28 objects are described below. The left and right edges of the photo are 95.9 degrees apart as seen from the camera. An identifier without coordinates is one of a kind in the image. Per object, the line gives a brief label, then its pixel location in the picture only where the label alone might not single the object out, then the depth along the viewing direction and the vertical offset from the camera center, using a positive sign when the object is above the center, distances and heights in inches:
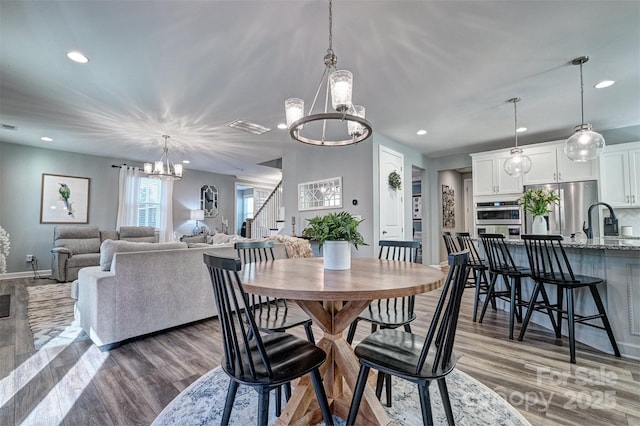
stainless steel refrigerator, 181.2 +11.8
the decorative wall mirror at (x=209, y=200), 330.3 +25.8
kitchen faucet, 128.5 -0.9
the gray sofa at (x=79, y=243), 204.1 -17.6
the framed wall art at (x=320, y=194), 213.5 +22.7
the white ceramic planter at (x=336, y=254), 66.8 -7.1
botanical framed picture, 236.8 +18.3
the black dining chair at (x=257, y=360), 44.1 -23.4
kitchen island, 90.7 -21.2
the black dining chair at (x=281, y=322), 65.0 -24.0
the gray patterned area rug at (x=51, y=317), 105.3 -43.1
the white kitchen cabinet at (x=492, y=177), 209.3 +36.3
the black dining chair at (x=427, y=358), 44.4 -22.8
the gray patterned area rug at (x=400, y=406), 61.7 -41.9
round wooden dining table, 46.4 -11.4
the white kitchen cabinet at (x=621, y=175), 170.7 +31.2
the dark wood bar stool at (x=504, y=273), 110.9 -18.9
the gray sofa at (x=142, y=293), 96.2 -26.4
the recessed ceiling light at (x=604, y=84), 124.9 +62.7
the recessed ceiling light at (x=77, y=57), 103.7 +60.2
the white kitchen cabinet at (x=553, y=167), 181.6 +38.4
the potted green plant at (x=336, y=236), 65.6 -2.9
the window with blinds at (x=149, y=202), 285.4 +19.9
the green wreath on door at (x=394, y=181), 206.9 +31.5
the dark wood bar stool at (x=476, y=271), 127.6 -21.2
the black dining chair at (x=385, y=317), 65.2 -22.7
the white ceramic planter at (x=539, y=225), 125.2 +0.2
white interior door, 199.6 +17.9
